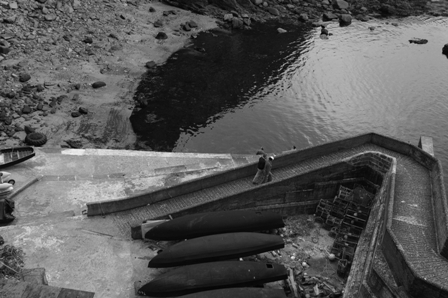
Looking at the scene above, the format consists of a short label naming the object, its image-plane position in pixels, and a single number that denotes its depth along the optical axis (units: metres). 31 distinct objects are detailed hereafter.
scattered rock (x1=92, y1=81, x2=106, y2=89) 34.84
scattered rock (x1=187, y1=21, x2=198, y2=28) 48.69
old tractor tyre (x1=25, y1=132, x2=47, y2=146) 27.94
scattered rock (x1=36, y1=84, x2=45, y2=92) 32.78
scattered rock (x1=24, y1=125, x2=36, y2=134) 29.01
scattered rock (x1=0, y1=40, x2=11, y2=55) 34.56
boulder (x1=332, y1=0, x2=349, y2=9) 60.61
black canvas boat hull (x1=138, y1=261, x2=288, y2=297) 15.10
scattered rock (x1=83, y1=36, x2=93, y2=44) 39.12
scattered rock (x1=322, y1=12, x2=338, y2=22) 57.38
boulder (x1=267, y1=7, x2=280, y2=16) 56.06
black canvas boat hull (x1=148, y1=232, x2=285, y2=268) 16.17
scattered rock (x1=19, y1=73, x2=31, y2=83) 33.06
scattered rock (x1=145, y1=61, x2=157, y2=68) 40.15
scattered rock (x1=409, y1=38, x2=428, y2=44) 52.22
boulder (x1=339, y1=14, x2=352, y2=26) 56.38
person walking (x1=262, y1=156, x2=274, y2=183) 20.08
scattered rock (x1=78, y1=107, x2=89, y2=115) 31.94
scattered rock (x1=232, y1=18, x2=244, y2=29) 51.31
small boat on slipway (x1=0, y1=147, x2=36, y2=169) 22.33
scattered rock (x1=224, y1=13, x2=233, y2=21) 51.94
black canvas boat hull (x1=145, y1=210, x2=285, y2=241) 17.22
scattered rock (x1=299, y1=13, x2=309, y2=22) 55.75
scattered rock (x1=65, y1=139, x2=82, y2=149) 28.83
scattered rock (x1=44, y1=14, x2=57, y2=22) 38.91
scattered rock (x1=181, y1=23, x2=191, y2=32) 48.03
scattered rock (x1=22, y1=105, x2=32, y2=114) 30.69
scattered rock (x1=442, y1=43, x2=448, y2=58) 49.59
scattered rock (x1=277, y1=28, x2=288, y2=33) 52.18
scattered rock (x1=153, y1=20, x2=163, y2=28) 46.34
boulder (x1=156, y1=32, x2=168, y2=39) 44.59
